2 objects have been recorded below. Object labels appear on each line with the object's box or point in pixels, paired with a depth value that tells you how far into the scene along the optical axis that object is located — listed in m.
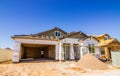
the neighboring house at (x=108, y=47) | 16.48
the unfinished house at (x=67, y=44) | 11.78
